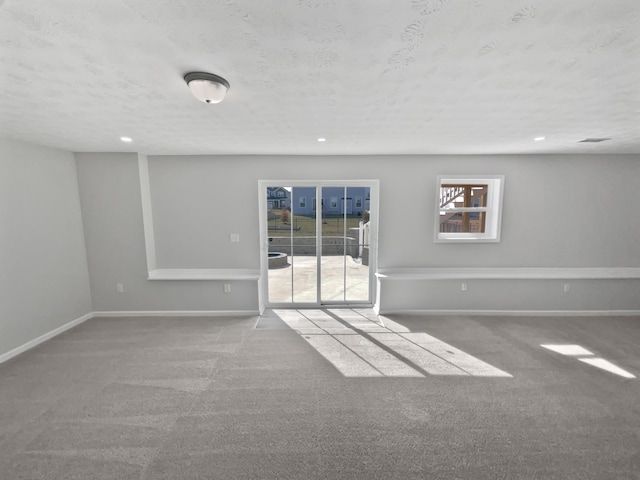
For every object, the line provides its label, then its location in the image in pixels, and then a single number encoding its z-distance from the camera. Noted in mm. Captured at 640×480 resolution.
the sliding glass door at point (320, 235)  4164
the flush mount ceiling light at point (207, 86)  1526
